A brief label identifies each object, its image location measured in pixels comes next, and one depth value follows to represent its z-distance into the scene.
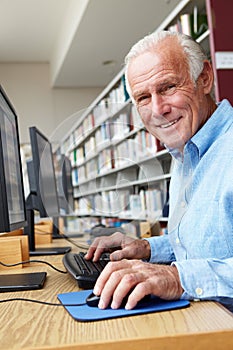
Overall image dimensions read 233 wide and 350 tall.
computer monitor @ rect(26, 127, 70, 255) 1.75
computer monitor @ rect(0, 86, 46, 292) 1.07
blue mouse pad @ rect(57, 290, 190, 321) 0.71
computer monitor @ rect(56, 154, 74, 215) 1.66
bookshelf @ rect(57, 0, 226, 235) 1.39
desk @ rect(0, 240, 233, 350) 0.59
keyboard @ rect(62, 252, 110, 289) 0.97
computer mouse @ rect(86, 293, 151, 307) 0.75
